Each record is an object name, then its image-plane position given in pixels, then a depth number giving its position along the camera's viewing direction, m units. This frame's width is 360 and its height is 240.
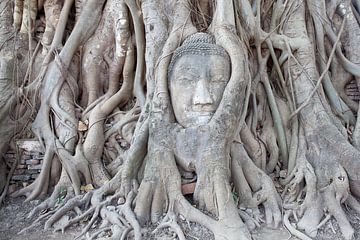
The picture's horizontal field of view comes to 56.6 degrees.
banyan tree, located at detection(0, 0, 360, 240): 2.60
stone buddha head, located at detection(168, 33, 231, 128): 2.75
